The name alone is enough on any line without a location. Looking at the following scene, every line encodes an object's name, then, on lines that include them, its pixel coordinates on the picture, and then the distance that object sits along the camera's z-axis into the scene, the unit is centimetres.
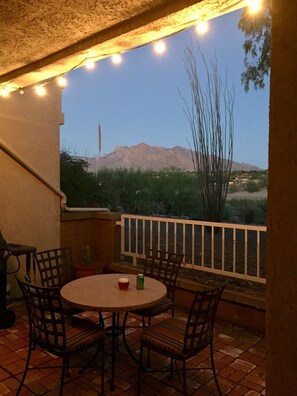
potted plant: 455
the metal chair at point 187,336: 207
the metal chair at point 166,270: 293
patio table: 224
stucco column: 139
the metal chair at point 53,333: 209
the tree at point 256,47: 552
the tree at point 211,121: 516
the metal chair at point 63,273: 288
